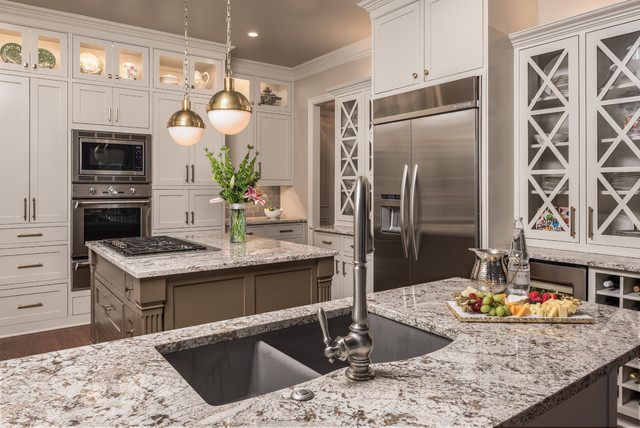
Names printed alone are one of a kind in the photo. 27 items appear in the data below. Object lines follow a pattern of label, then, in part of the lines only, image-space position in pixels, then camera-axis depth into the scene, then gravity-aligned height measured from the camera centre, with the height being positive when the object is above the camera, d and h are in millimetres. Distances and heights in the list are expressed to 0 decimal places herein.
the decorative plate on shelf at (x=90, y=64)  4188 +1399
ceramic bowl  5445 -43
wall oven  4109 +181
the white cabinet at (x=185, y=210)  4523 -5
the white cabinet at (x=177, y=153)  4516 +598
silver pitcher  1427 -207
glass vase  3000 -106
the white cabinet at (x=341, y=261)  4387 -526
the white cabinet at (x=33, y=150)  3840 +530
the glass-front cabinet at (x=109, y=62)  4141 +1451
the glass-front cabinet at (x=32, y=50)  3842 +1427
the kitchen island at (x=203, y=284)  2123 -403
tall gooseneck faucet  867 -210
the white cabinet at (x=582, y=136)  2482 +455
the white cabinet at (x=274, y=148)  5465 +781
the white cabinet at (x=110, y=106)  4125 +1003
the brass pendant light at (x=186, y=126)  2902 +556
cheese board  1260 -314
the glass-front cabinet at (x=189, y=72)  4551 +1491
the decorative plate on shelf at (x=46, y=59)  3973 +1372
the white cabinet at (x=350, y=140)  4273 +708
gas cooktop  2479 -223
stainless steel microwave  4105 +510
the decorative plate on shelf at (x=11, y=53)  3828 +1370
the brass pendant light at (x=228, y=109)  2469 +568
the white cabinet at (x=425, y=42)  2860 +1197
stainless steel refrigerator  2873 +240
